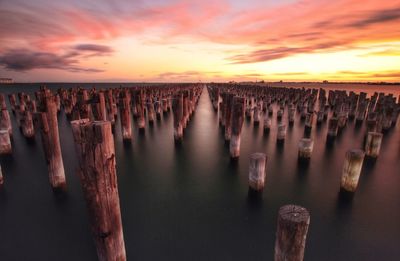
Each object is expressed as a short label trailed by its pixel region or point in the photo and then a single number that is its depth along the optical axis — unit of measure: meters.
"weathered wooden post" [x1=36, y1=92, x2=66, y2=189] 4.94
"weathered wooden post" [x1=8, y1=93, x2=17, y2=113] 19.16
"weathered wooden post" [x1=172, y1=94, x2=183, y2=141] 9.52
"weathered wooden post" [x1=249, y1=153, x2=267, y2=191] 5.08
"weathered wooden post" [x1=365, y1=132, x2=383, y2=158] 7.52
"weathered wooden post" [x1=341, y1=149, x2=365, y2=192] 5.02
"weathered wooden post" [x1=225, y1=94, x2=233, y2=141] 9.12
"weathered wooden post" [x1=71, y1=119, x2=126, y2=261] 2.52
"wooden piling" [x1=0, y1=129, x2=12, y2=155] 8.43
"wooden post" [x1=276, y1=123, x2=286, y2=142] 10.84
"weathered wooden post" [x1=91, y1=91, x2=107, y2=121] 6.55
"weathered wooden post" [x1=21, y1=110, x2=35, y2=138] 11.09
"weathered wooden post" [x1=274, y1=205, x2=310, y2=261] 2.48
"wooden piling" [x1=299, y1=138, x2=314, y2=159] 8.12
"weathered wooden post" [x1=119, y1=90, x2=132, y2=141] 9.58
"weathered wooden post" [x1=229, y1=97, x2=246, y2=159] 6.91
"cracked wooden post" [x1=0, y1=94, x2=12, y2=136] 10.13
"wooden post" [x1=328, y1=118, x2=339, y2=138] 11.05
